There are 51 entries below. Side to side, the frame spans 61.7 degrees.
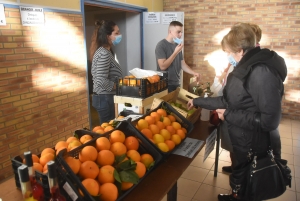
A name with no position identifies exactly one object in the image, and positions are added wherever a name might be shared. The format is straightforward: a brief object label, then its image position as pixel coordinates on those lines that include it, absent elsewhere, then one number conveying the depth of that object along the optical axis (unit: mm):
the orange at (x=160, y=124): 1624
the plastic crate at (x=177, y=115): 1765
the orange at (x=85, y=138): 1331
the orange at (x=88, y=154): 1122
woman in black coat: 1511
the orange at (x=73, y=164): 1041
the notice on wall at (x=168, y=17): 4621
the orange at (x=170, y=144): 1512
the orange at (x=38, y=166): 1095
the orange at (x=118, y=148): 1241
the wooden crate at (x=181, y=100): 1963
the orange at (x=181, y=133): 1647
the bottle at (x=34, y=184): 911
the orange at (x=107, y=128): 1492
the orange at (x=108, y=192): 1042
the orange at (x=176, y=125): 1713
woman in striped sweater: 2484
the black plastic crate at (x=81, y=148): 970
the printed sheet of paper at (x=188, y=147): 1561
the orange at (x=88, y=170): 1062
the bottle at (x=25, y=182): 799
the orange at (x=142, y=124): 1563
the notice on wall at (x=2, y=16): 2490
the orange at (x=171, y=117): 1794
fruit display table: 1143
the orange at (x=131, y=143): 1327
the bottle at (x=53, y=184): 827
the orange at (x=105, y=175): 1087
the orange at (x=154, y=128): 1553
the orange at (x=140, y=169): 1199
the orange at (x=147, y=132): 1484
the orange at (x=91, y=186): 1008
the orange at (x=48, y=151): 1224
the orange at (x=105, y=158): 1157
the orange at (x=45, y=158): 1146
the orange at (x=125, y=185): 1135
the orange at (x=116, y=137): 1305
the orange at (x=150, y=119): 1626
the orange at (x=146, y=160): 1301
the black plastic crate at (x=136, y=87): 2299
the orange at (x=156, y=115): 1688
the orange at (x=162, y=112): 1777
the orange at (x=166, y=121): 1697
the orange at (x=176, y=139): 1585
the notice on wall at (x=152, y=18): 4768
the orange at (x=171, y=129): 1637
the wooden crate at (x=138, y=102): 2308
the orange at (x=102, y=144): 1217
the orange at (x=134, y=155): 1260
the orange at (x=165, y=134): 1565
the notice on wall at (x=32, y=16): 2701
